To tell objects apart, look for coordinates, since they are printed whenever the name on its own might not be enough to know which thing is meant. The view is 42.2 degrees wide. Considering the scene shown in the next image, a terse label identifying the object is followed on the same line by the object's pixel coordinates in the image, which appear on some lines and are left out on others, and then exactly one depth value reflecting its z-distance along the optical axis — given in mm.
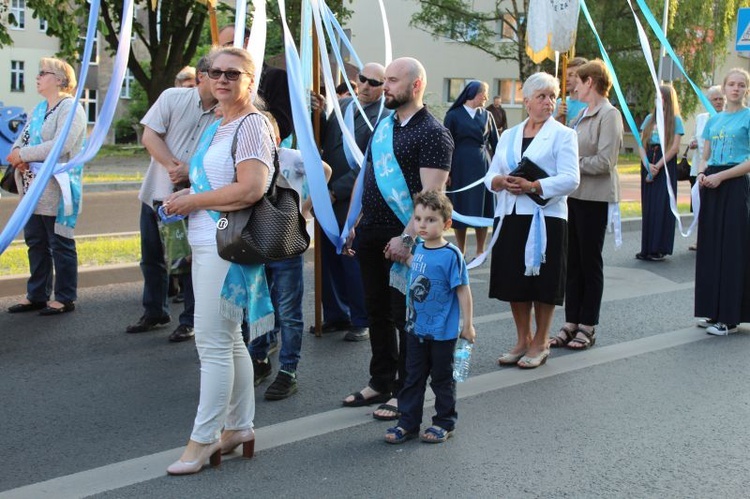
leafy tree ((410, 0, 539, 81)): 35875
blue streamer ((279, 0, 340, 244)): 5547
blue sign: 12031
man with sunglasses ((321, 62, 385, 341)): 6926
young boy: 4867
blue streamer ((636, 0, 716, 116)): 7270
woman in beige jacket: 6906
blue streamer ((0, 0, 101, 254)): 4254
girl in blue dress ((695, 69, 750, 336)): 7480
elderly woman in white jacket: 6199
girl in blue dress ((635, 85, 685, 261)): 10977
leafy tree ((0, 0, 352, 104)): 21406
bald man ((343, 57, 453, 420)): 5164
